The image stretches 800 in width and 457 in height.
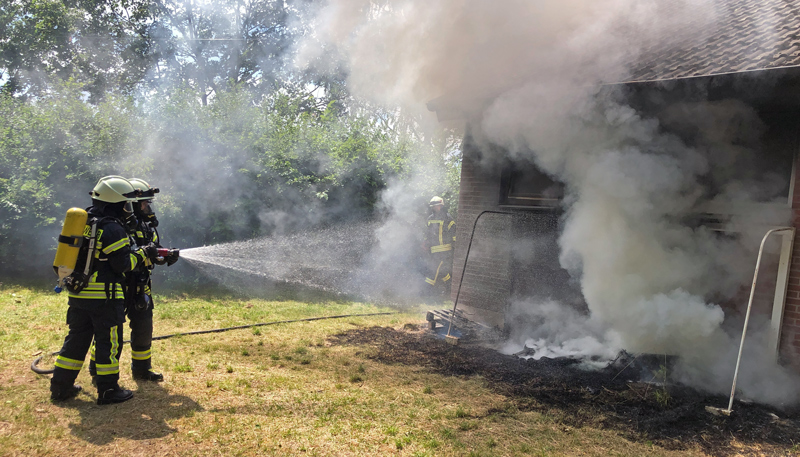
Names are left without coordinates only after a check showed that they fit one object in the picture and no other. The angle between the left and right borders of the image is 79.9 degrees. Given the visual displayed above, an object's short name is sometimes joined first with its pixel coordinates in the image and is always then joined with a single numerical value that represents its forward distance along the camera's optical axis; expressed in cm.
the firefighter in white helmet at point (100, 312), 405
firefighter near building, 1008
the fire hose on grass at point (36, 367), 469
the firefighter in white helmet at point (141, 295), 453
